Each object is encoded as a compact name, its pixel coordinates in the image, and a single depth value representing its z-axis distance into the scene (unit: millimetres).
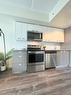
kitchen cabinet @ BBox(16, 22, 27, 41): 2279
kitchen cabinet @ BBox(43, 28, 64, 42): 2676
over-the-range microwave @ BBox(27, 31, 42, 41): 2418
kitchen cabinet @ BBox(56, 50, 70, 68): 2801
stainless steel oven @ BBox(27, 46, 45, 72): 2246
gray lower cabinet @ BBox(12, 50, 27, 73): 2125
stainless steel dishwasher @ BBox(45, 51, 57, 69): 2521
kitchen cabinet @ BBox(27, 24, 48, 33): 2420
